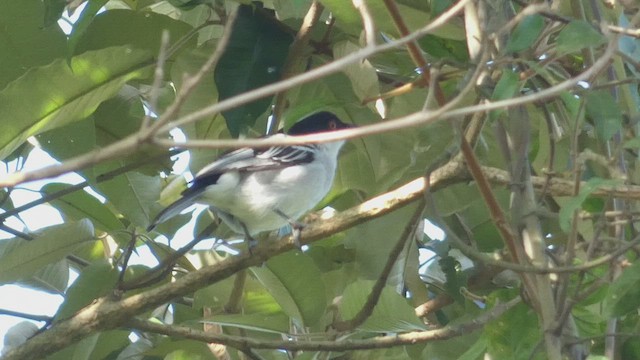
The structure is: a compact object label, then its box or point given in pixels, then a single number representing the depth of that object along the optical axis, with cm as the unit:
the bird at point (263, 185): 800
